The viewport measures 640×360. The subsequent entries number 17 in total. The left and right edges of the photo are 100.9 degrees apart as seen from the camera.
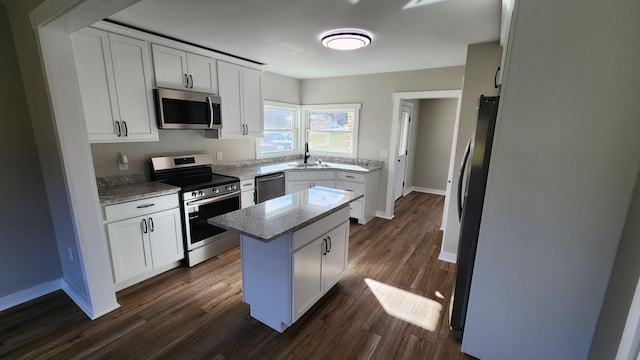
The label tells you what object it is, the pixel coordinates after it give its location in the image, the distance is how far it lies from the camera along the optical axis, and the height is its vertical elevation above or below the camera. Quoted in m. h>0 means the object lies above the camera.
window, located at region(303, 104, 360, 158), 4.64 +0.03
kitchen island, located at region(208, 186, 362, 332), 1.81 -0.91
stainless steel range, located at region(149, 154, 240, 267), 2.81 -0.77
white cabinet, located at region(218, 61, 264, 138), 3.33 +0.37
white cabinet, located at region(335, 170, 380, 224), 4.13 -0.88
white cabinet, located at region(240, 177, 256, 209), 3.29 -0.79
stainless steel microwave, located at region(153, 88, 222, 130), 2.73 +0.20
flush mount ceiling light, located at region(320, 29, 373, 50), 2.39 +0.84
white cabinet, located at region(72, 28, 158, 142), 2.24 +0.37
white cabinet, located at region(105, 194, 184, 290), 2.34 -1.07
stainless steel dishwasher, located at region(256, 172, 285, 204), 3.52 -0.78
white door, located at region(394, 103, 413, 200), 5.04 -0.38
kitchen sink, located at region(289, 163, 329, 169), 4.29 -0.59
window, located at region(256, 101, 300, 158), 4.45 -0.02
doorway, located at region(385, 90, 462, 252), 3.76 +0.06
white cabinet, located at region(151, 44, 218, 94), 2.70 +0.62
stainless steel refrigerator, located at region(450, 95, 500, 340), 1.65 -0.45
